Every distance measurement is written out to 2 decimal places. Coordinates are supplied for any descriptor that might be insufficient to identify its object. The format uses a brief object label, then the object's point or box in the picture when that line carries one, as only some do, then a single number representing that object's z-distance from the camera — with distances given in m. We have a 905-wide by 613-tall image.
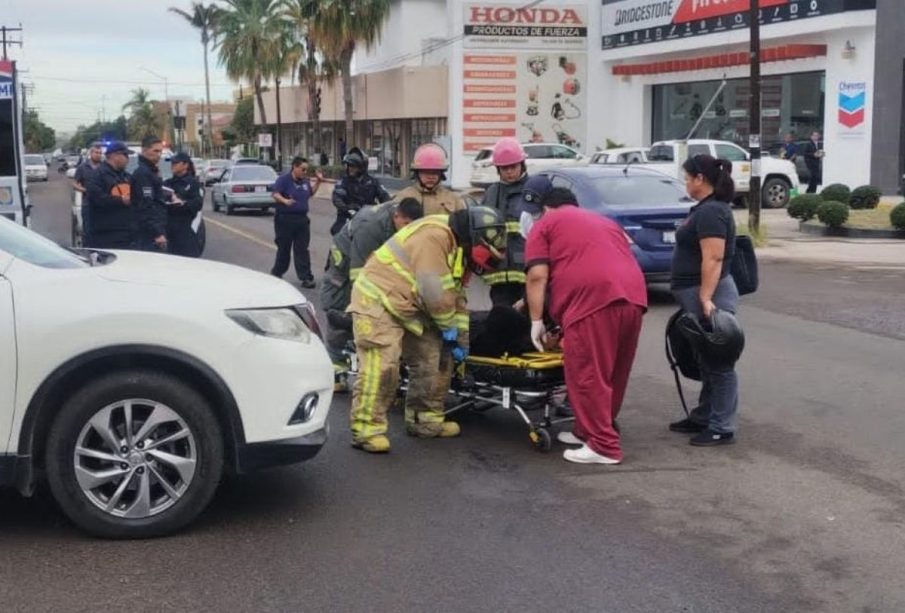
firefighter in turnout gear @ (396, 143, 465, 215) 8.33
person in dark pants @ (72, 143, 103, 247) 11.15
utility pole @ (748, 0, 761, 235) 21.88
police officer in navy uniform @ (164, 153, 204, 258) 12.49
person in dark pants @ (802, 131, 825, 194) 31.19
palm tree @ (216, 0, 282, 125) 63.03
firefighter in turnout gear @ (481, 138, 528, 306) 8.02
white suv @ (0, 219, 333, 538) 5.33
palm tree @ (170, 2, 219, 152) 85.94
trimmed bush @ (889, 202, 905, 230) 21.25
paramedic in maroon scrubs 6.80
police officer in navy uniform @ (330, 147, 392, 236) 12.87
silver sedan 32.47
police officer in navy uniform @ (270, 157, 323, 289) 15.39
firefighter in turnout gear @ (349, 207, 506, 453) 7.04
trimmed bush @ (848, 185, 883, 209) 25.28
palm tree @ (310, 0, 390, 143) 45.31
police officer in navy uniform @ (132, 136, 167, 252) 11.13
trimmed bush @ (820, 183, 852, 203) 24.22
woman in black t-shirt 7.18
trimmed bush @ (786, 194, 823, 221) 23.75
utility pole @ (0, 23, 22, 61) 79.31
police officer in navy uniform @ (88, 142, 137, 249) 10.88
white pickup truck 29.38
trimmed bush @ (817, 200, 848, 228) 22.42
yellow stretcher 7.16
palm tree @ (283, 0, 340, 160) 53.16
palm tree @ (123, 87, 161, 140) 134.25
